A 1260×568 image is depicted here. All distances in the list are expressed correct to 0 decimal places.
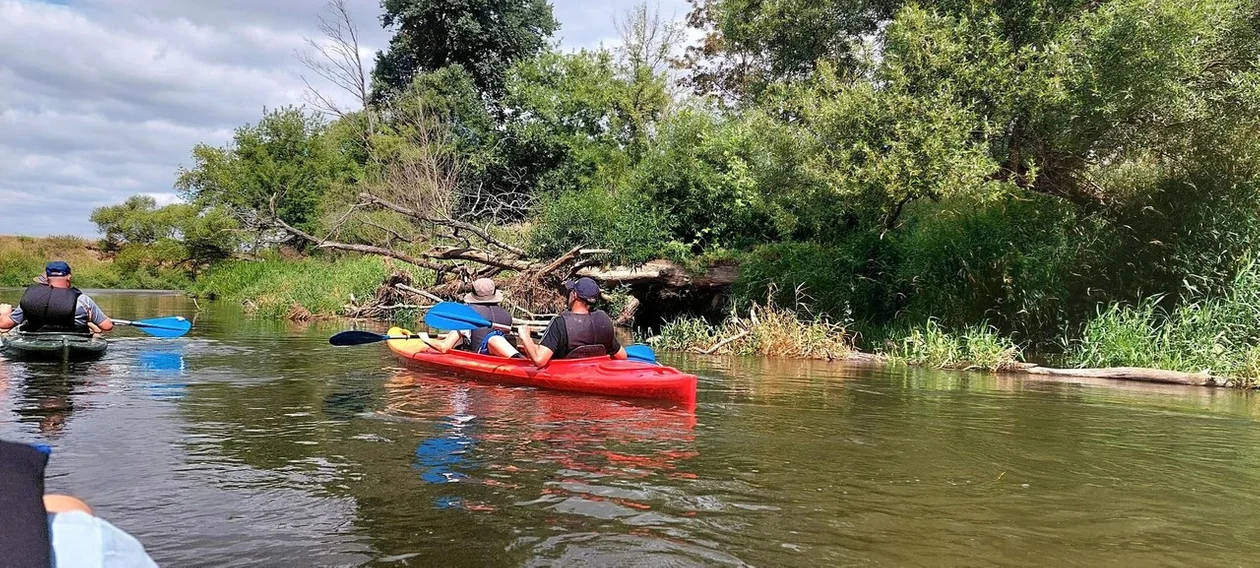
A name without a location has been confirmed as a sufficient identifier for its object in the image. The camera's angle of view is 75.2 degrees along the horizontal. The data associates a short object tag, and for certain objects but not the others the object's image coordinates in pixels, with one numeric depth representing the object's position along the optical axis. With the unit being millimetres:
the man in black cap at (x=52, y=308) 9328
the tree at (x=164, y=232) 31906
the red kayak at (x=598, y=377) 7703
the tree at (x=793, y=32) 16484
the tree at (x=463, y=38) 29125
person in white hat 9906
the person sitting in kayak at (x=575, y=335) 8234
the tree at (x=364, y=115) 27656
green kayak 9297
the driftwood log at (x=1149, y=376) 10055
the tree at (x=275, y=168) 32188
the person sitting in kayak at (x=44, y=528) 989
